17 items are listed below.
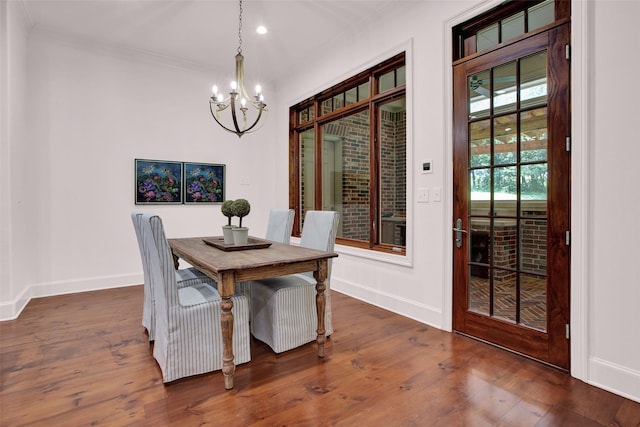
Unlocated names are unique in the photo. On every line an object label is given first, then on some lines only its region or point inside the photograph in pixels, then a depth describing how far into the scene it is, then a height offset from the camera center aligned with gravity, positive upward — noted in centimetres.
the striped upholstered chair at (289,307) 241 -74
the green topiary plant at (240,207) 248 +1
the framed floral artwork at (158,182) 444 +37
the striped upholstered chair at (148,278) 240 -56
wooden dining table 196 -35
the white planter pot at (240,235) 260 -21
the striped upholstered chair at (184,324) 198 -72
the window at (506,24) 224 +137
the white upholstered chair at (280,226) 328 -18
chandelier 282 +100
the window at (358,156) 368 +67
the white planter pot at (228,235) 264 -21
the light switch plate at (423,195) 302 +11
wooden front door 217 +7
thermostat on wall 298 +37
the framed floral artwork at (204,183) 477 +38
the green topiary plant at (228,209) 249 +0
